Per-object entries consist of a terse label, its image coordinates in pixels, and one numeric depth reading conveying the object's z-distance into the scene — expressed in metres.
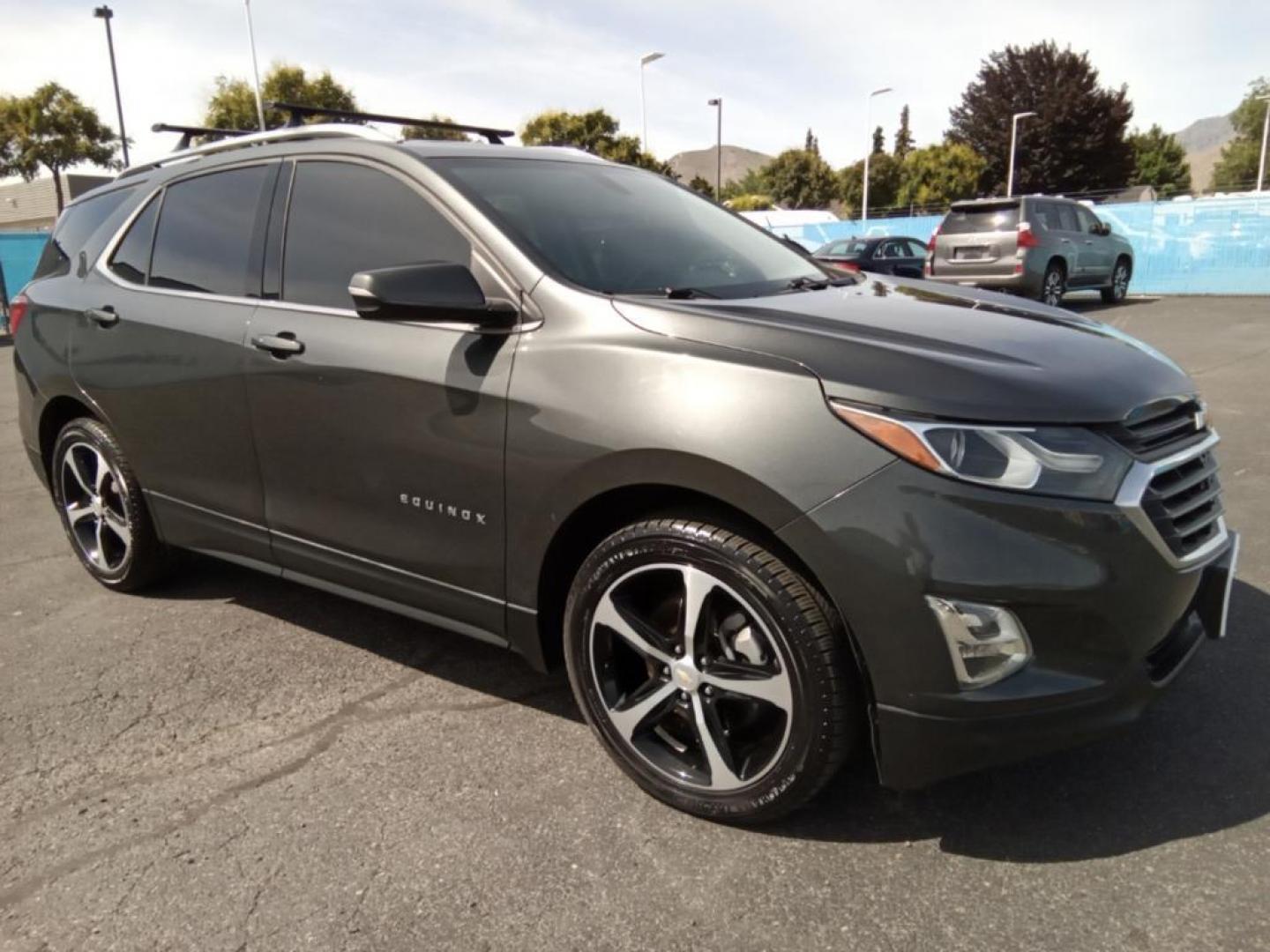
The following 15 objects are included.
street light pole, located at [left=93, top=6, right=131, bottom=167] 27.78
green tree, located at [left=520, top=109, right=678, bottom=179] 41.06
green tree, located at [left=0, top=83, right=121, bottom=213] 35.53
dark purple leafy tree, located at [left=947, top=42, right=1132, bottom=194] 48.19
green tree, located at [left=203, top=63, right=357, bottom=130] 39.25
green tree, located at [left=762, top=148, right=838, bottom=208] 68.56
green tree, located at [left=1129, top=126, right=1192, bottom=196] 70.75
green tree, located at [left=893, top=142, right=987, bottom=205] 49.53
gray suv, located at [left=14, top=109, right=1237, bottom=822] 1.97
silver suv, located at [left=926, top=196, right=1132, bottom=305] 14.47
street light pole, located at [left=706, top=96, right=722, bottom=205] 49.65
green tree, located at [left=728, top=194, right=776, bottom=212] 53.69
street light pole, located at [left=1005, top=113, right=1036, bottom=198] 46.63
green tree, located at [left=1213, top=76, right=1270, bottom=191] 85.00
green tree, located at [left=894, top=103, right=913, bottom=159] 90.44
